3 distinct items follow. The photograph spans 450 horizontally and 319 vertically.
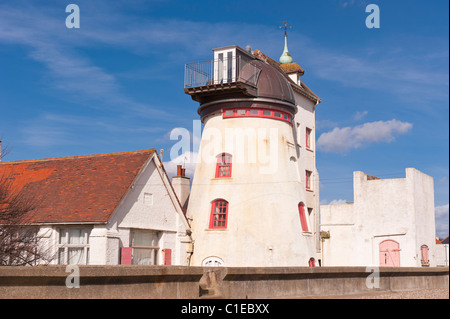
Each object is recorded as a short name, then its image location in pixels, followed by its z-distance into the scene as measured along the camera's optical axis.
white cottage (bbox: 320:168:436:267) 38.75
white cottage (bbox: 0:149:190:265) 22.73
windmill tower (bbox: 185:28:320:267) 28.23
